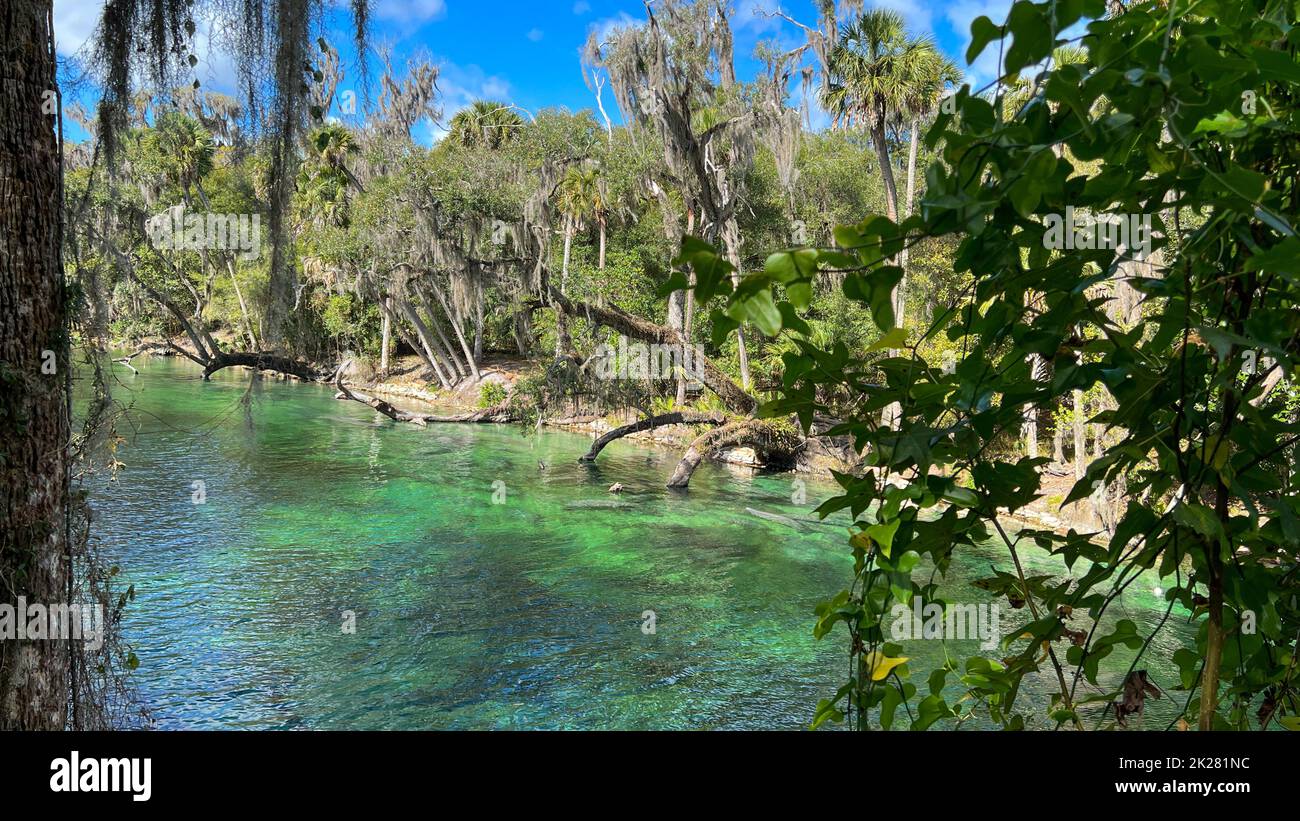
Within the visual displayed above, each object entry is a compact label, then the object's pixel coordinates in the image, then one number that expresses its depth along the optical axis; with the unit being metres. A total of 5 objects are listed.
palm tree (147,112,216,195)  23.97
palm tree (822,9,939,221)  17.03
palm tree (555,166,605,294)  26.34
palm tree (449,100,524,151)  28.47
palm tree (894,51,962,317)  17.00
